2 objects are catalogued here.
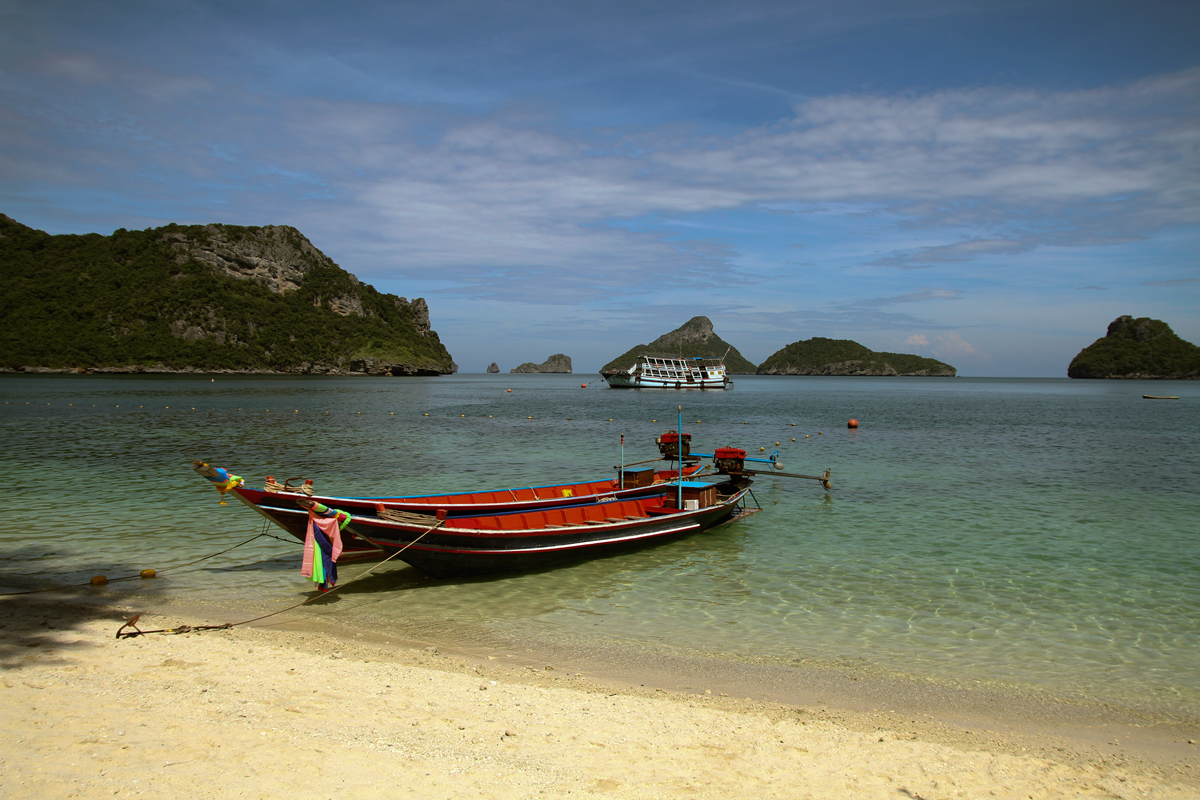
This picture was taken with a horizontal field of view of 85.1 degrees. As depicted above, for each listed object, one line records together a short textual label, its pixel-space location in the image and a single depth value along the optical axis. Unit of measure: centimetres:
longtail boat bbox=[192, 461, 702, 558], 987
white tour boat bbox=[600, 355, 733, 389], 11094
